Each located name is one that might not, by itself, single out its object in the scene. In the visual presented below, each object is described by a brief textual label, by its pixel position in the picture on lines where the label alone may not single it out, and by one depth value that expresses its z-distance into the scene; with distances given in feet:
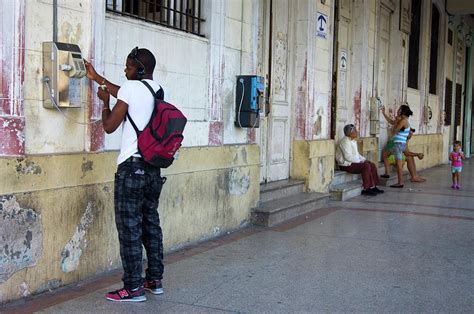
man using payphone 13.94
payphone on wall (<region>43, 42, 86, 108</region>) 14.44
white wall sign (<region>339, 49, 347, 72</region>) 36.35
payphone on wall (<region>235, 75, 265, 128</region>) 23.13
